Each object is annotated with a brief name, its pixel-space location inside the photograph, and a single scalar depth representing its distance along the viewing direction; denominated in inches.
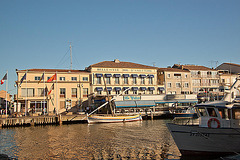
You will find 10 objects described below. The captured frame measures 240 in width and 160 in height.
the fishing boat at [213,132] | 709.9
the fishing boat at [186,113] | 1948.8
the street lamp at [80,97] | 2290.2
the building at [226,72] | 3007.9
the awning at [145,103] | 2183.1
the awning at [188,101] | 2345.0
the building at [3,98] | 3645.7
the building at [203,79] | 2888.8
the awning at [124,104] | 2099.3
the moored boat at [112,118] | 1788.9
